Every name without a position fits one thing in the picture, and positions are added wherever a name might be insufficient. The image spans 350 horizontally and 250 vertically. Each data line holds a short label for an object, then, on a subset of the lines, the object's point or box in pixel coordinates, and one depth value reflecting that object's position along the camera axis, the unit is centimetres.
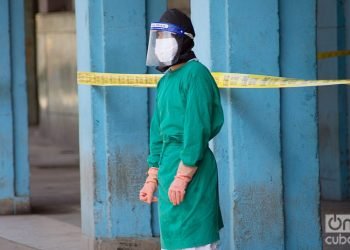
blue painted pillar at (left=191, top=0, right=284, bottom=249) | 1349
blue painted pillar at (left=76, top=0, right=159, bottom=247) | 1678
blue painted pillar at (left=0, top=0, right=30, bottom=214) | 2191
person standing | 1082
